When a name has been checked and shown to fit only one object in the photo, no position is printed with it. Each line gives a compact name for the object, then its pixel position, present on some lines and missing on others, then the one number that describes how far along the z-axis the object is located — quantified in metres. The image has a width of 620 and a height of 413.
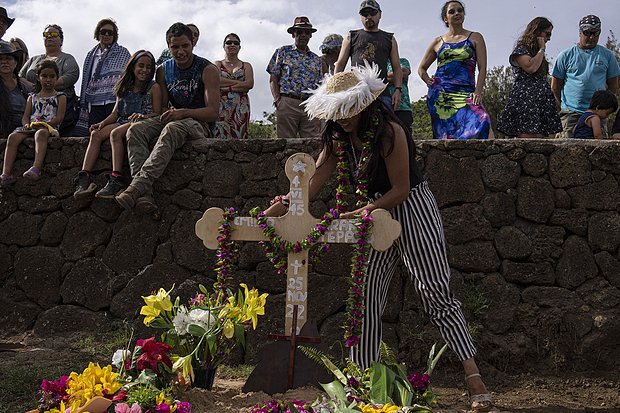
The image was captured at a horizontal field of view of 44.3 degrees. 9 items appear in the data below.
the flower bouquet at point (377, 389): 2.93
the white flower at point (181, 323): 3.61
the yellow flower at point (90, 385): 2.97
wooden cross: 3.95
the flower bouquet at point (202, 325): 3.60
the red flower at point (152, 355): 3.34
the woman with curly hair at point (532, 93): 6.55
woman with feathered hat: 4.12
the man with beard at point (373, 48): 6.57
